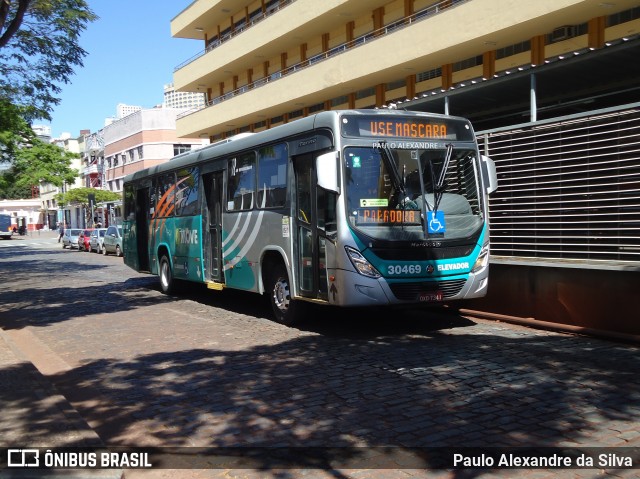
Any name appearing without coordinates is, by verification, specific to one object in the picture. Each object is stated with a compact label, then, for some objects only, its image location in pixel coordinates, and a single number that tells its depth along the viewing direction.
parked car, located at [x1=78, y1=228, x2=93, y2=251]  38.78
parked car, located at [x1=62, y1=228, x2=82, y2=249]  41.72
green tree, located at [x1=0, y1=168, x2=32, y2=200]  33.62
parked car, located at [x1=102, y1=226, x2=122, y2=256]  32.62
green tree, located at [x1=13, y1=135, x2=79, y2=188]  32.91
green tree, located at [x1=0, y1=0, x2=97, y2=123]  17.83
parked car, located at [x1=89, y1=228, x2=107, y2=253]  36.09
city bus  8.32
